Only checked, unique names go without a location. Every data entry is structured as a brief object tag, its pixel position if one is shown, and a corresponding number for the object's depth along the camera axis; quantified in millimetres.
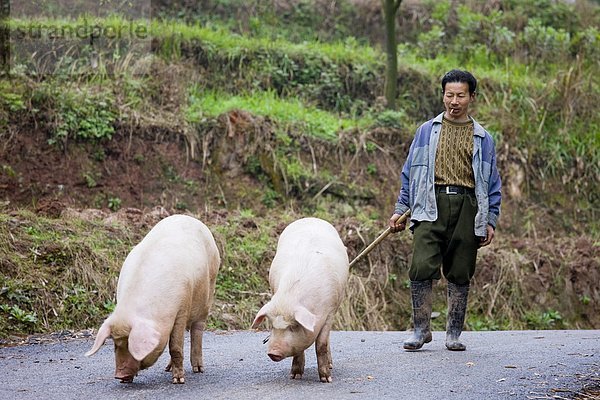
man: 15187
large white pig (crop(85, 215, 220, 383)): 11633
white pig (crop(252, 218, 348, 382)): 11969
